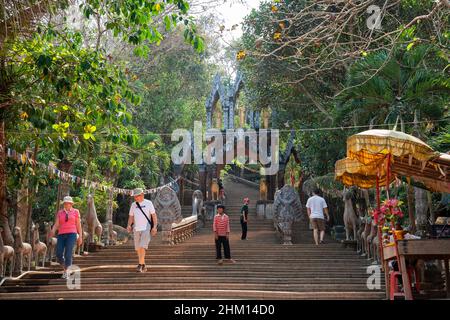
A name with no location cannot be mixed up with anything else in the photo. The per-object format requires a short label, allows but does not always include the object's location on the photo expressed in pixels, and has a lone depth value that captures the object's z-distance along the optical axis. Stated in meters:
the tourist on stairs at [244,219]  18.34
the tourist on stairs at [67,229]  11.58
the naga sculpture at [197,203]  25.13
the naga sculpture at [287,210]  18.14
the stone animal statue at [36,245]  13.77
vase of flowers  10.19
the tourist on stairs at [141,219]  12.10
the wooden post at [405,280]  9.20
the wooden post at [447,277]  10.92
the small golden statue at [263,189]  29.55
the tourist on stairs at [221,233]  13.80
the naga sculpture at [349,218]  16.66
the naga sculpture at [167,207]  18.50
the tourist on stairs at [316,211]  16.73
